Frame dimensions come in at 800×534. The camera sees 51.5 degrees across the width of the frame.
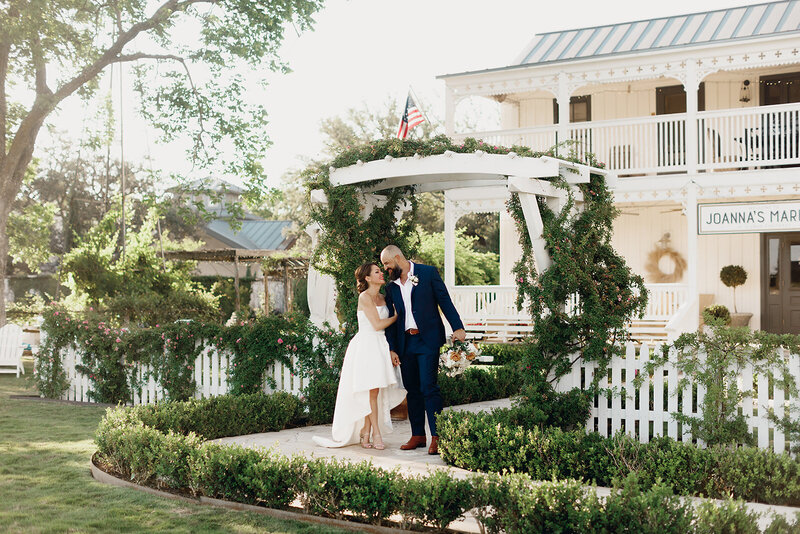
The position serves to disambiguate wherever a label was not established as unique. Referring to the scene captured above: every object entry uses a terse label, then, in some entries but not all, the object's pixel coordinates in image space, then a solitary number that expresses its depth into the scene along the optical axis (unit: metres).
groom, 8.04
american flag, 13.23
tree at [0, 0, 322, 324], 20.22
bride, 8.23
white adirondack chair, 16.59
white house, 16.48
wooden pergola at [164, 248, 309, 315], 23.22
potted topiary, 18.88
